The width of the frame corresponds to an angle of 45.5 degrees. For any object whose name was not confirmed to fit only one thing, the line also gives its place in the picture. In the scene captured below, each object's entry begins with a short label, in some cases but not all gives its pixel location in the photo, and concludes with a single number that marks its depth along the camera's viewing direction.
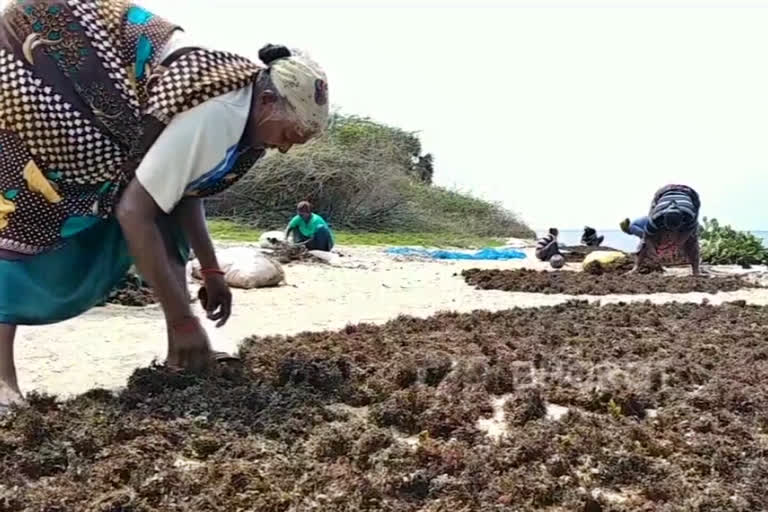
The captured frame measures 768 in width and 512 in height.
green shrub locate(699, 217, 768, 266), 14.11
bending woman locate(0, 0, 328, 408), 2.90
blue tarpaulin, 15.35
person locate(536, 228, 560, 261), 14.27
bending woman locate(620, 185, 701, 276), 10.66
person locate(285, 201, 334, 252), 12.80
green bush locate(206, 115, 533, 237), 20.92
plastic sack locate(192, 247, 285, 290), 8.47
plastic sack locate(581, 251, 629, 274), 11.41
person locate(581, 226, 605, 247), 16.95
